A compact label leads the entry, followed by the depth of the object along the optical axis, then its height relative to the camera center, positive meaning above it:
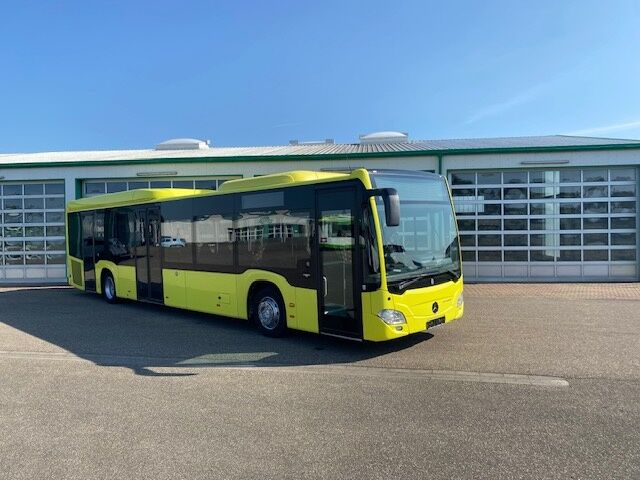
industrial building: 14.76 +0.99
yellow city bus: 6.56 -0.40
